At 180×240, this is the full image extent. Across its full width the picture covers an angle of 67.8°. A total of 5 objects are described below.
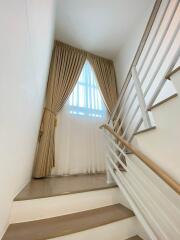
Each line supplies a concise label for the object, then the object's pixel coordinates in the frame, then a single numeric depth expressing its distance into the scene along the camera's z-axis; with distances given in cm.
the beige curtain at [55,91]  226
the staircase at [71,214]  104
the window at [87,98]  302
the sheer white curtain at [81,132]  262
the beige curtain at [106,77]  329
